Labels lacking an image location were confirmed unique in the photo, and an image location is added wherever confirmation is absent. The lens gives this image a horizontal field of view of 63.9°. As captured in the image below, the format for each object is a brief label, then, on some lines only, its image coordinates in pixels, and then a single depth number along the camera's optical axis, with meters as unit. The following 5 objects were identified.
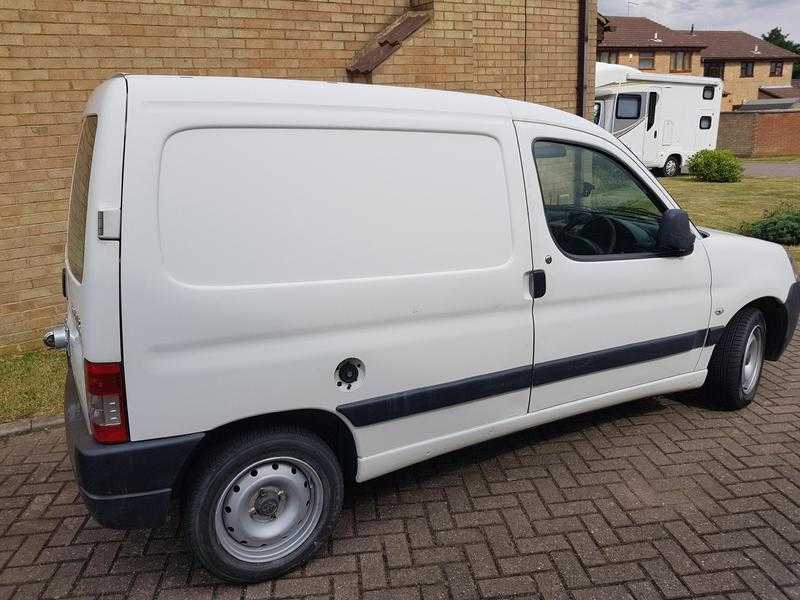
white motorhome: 19.31
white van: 2.40
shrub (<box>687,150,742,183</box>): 18.44
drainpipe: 7.68
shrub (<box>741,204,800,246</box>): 9.09
